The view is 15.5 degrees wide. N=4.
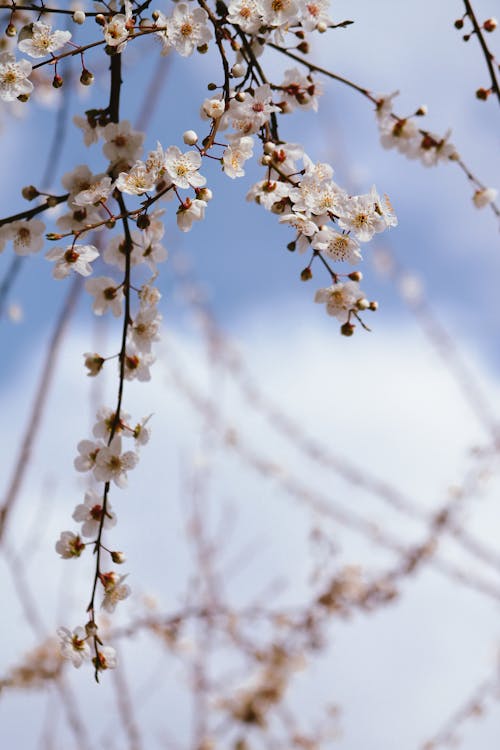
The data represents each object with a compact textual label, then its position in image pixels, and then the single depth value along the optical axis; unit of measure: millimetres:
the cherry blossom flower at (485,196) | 979
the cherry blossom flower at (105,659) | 892
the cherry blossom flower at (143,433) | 909
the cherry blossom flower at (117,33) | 874
